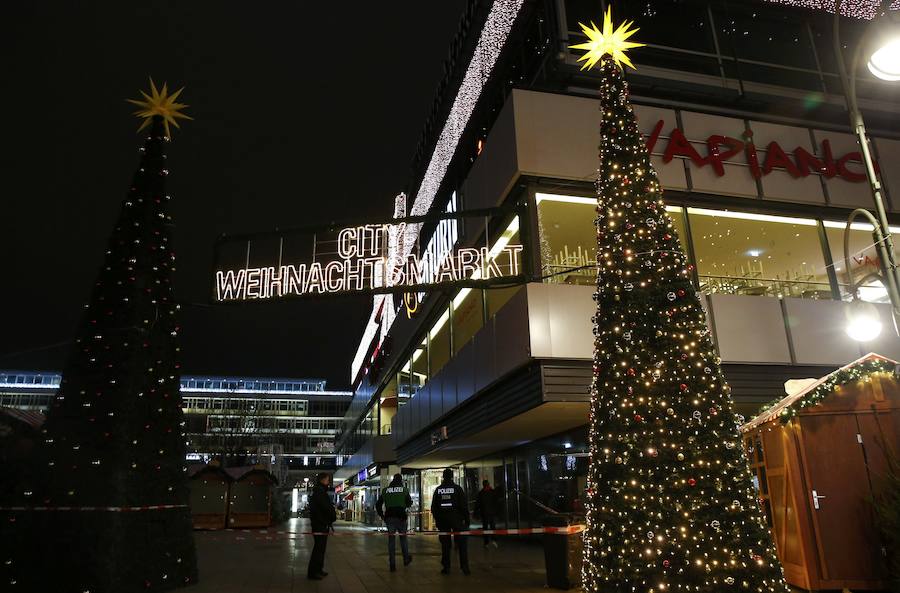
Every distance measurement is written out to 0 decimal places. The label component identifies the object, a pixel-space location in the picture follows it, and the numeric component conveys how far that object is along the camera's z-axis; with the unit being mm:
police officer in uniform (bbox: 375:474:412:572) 11438
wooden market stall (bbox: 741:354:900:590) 7281
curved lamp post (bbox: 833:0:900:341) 5332
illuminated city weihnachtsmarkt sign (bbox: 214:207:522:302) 9703
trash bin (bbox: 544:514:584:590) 8344
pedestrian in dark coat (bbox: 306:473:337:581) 9992
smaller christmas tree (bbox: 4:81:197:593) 7570
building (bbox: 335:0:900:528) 11188
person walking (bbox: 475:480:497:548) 14148
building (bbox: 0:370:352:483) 108500
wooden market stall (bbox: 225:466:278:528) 27109
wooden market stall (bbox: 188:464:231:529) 26484
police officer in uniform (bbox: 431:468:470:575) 10836
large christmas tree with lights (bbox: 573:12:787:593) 5117
